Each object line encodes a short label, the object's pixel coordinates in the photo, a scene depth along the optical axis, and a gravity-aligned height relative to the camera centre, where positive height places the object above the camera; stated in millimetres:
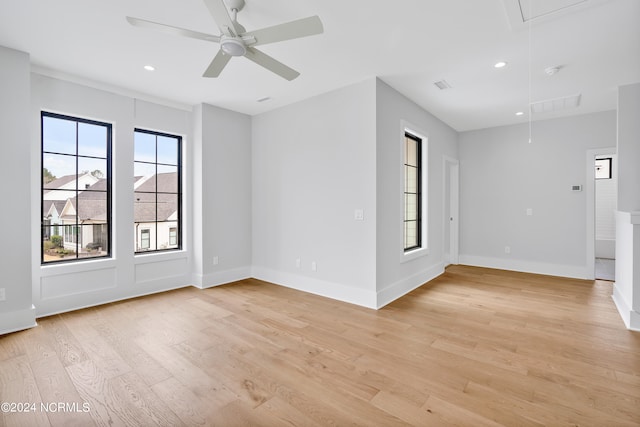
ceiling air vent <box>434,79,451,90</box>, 3789 +1642
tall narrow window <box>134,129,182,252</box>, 4340 +344
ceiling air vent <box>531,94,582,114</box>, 4355 +1647
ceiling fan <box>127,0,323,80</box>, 1956 +1258
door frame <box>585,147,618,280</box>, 5070 -7
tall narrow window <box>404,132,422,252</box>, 4704 +327
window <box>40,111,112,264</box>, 3588 +332
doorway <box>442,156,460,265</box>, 6391 -195
